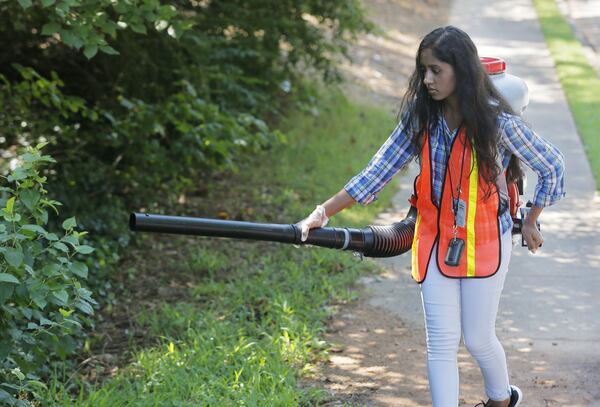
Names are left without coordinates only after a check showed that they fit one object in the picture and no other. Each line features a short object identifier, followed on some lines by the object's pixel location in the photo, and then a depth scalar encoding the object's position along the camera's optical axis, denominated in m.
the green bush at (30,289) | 7.41
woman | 6.51
